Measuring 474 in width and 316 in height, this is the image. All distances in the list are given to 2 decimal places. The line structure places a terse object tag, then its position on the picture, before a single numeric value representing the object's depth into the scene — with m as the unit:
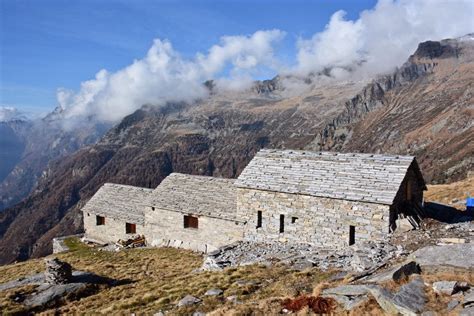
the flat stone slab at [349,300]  13.66
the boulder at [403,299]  12.44
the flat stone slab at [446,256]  15.63
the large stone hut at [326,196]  25.75
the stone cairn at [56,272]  22.98
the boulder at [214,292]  18.51
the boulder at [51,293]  20.84
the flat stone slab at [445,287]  13.40
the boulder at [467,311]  11.50
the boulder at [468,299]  12.37
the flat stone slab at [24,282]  24.28
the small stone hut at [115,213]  43.22
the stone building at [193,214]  33.53
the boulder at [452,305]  12.38
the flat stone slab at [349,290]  14.55
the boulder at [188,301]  17.61
